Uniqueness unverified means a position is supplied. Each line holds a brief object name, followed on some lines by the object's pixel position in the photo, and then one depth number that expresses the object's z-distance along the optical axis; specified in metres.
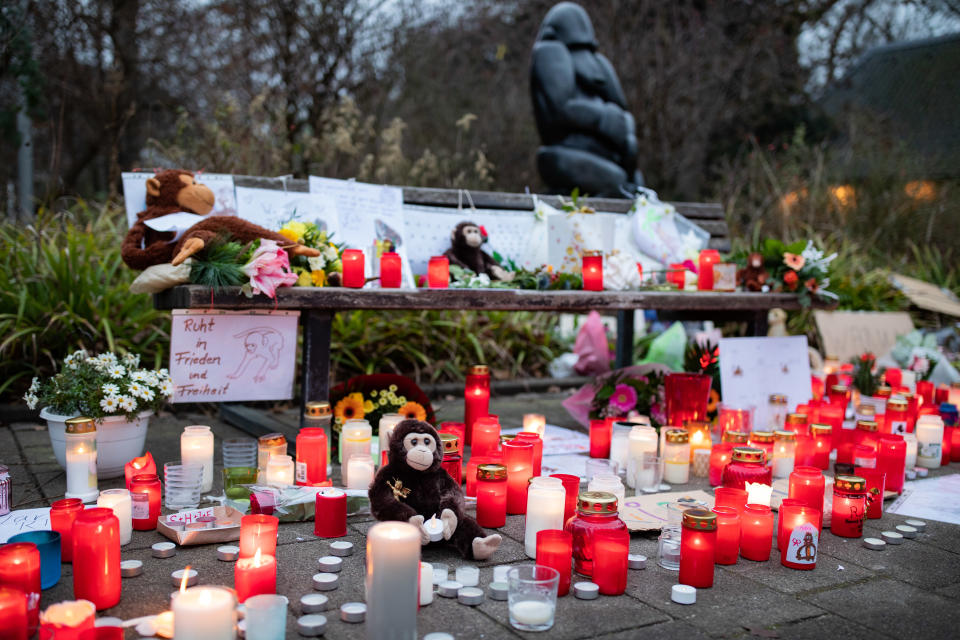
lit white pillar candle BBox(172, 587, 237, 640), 1.43
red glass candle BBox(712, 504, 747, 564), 2.22
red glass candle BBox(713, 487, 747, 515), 2.34
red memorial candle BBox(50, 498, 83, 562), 2.04
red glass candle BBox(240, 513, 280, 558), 1.88
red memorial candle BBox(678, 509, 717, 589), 2.02
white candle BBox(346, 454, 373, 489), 2.66
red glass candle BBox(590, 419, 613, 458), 3.41
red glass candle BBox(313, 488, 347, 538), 2.33
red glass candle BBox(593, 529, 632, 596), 1.95
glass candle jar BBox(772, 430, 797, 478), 3.21
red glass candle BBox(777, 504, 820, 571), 2.20
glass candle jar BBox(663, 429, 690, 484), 3.11
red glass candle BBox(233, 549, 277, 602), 1.78
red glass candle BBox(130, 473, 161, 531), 2.35
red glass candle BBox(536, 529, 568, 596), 1.95
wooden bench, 2.99
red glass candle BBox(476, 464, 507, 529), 2.43
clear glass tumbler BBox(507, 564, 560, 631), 1.72
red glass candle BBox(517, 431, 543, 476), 2.77
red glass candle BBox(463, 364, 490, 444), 3.57
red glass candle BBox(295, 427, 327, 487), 2.73
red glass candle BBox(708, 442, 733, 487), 3.09
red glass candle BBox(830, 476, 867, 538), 2.46
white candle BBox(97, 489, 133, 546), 2.16
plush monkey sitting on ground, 2.16
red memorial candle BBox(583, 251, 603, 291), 3.91
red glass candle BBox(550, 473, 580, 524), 2.37
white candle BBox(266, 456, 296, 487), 2.64
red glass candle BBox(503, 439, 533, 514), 2.63
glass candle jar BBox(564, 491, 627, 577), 2.03
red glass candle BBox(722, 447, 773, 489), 2.62
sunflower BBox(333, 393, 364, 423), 3.36
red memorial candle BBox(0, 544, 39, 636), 1.63
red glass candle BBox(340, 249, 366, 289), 3.29
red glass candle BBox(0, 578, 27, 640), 1.49
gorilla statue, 6.59
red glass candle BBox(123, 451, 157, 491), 2.49
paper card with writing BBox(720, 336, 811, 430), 4.09
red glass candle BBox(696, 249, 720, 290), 4.28
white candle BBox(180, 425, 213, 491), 2.68
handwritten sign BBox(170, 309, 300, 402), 3.03
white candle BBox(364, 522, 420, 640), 1.56
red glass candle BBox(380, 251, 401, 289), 3.50
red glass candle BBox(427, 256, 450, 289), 3.61
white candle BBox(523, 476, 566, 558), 2.20
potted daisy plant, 2.81
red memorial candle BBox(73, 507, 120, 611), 1.78
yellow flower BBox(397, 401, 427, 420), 3.30
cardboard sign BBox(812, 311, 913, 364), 5.71
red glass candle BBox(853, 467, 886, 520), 2.69
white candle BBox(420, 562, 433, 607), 1.84
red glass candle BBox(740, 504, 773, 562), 2.26
